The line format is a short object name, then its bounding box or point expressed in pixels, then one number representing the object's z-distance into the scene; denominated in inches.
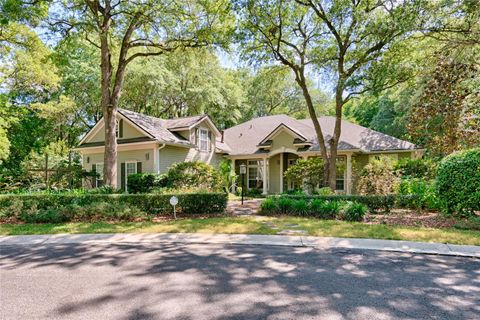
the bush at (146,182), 665.0
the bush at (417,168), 612.7
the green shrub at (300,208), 426.3
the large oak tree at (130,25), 552.2
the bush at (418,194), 448.0
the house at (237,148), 725.3
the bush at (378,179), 551.5
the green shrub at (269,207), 449.7
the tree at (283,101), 1405.0
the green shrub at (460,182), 362.9
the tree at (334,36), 499.0
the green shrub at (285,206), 440.5
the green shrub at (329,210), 405.4
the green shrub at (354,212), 395.9
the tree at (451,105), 512.4
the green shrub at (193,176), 640.4
